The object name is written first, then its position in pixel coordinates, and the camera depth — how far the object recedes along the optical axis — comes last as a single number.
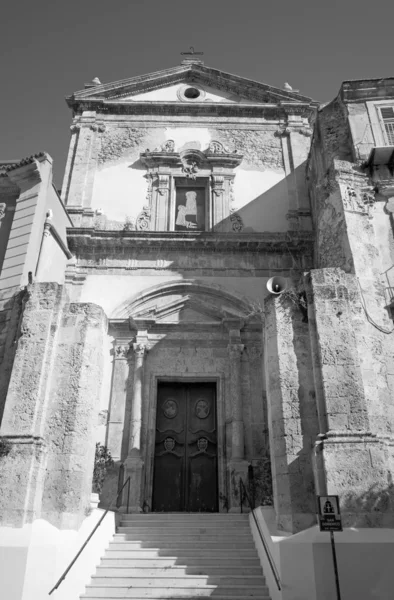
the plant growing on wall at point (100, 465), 10.02
